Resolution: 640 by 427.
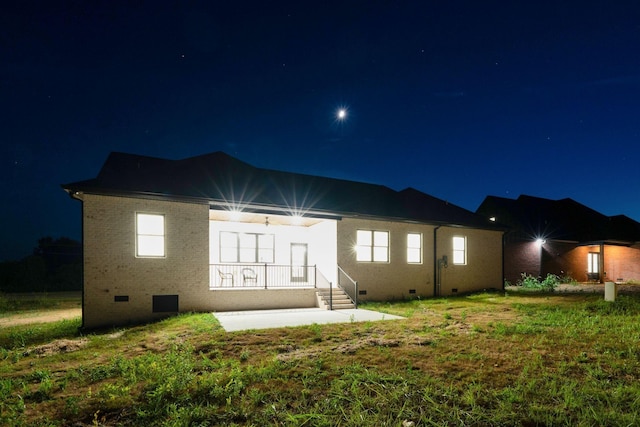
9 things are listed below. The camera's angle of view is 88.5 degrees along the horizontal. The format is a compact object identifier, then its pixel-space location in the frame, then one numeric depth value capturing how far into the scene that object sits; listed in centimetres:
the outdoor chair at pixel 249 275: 1365
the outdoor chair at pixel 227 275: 1358
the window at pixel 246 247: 1414
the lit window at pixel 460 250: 1613
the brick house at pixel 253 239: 970
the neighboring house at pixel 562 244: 2230
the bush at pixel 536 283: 1755
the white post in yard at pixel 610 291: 1125
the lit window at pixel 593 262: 2375
